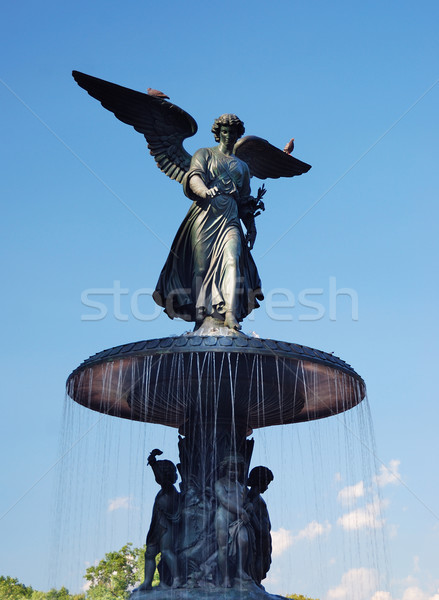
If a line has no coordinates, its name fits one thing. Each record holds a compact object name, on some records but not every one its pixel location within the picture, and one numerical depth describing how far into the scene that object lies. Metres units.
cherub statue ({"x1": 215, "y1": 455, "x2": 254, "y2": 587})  12.09
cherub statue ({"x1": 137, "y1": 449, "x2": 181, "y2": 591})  12.48
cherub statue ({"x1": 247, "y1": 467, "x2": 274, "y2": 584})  13.05
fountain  12.15
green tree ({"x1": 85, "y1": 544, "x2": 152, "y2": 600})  40.34
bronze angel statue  14.55
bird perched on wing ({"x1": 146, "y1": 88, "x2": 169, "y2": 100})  15.44
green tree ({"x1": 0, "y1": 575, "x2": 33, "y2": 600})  48.60
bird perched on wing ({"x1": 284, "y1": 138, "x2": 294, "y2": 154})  17.67
